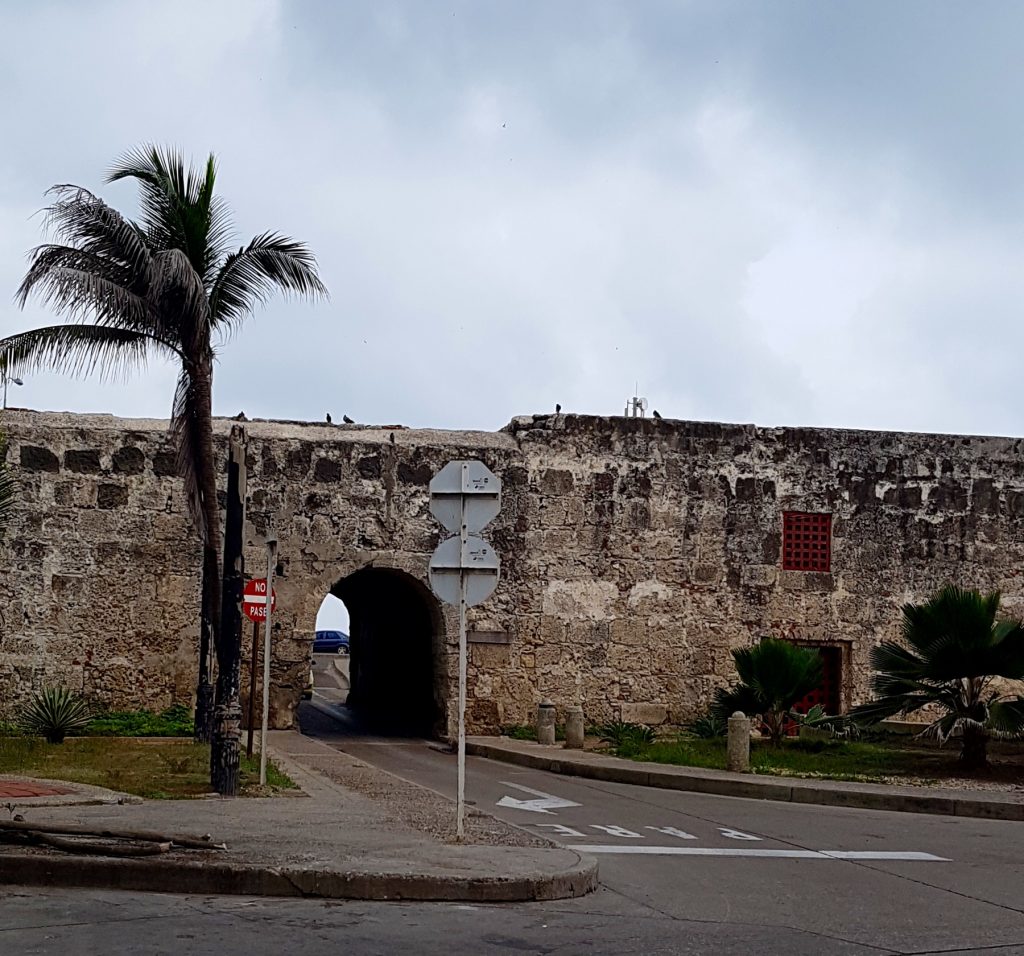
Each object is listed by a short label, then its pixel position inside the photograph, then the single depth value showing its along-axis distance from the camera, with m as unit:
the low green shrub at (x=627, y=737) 18.16
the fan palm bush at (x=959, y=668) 15.21
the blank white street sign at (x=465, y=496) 9.61
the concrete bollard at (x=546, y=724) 19.75
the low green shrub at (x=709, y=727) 19.28
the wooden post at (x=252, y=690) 15.02
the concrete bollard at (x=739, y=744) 15.77
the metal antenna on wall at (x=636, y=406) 25.02
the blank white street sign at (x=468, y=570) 9.55
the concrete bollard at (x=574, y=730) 19.03
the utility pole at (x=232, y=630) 11.85
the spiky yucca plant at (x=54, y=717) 17.50
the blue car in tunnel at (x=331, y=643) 56.97
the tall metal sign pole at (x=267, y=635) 12.36
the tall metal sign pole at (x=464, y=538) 9.55
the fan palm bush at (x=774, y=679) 17.98
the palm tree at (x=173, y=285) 15.29
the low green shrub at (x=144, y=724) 18.60
